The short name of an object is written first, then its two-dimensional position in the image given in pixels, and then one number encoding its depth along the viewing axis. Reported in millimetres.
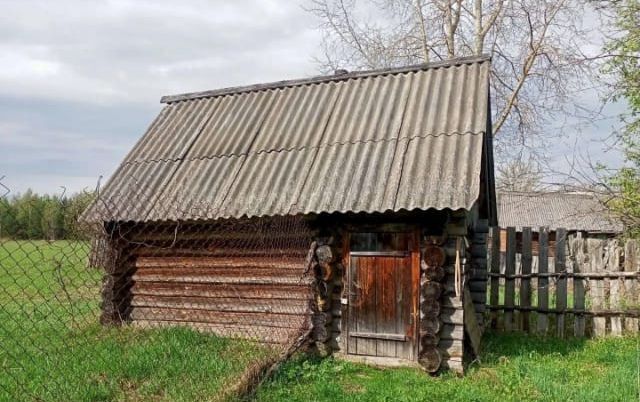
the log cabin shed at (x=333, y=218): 7008
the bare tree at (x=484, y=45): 19109
